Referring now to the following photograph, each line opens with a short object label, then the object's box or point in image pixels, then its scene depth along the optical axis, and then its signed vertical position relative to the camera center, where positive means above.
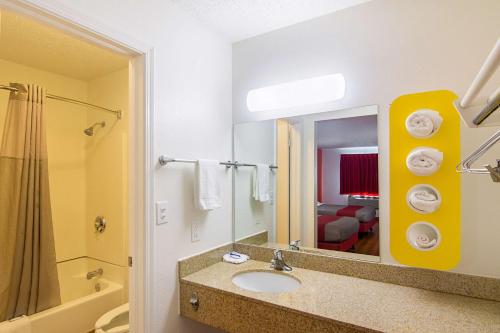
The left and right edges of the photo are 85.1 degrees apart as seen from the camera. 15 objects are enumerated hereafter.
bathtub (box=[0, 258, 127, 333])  1.94 -1.07
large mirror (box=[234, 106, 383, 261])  1.54 -0.10
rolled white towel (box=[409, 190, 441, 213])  1.21 -0.15
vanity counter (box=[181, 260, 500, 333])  1.05 -0.60
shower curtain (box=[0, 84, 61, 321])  1.86 -0.32
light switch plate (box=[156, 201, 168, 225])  1.41 -0.23
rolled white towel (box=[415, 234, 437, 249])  1.22 -0.33
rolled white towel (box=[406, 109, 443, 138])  1.22 +0.21
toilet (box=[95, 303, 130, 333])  1.75 -1.04
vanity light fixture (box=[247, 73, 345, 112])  1.60 +0.47
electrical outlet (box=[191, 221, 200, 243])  1.61 -0.38
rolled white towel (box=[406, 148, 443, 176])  1.21 +0.03
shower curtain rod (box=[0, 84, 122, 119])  1.87 +0.54
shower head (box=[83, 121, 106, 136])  2.59 +0.38
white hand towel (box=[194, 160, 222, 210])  1.56 -0.10
